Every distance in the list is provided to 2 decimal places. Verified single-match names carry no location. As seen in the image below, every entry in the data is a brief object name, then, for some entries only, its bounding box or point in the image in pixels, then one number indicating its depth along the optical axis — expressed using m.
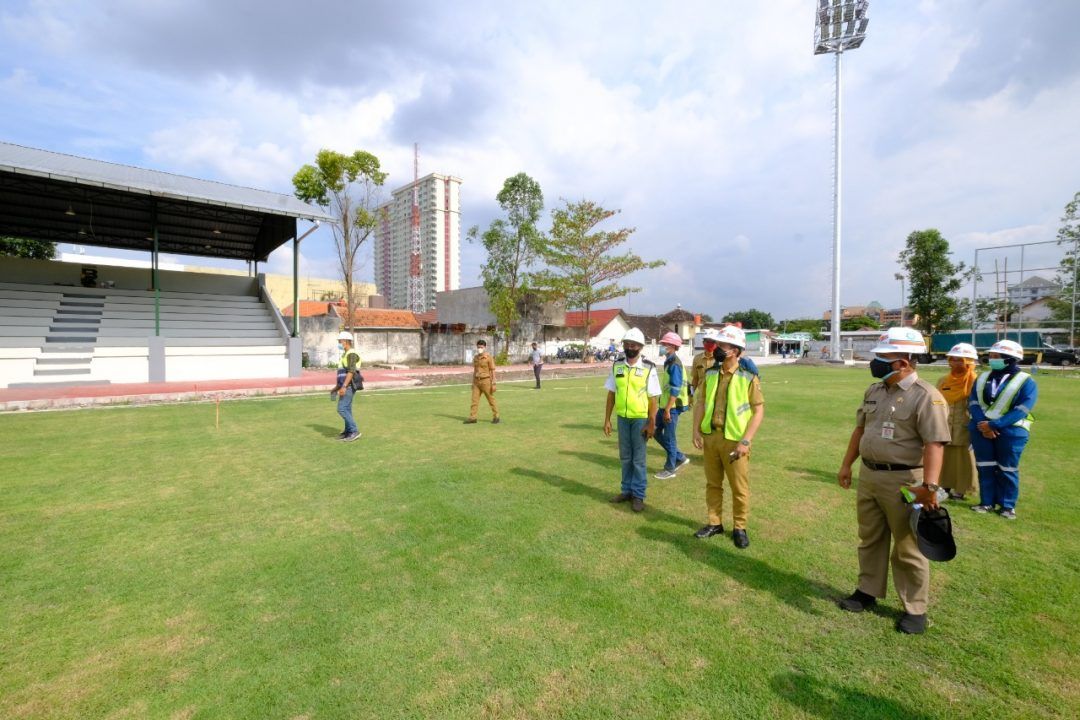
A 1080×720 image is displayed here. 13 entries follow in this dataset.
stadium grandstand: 14.64
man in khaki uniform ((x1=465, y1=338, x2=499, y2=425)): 9.47
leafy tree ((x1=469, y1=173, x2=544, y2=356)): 26.75
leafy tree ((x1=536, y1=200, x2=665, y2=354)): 28.80
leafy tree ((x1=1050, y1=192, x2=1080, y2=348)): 24.78
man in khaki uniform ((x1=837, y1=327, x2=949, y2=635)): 2.90
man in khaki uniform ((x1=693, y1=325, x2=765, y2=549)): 3.96
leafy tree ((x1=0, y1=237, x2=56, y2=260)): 25.08
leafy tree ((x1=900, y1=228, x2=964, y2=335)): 38.59
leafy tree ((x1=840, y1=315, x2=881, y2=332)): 70.94
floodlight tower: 32.16
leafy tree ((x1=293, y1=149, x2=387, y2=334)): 21.80
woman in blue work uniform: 4.84
